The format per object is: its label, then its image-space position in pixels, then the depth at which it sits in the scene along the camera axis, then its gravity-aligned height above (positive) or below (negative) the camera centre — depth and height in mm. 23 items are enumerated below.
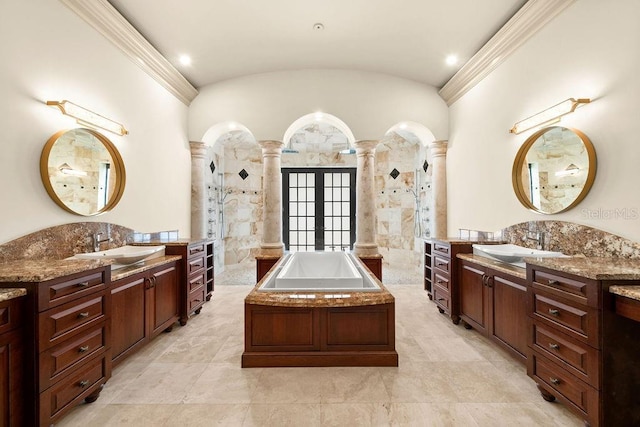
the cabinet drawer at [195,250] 3228 -376
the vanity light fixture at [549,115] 2234 +877
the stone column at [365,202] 4406 +244
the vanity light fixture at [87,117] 2234 +871
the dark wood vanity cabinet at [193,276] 3145 -676
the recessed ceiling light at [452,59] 3630 +2016
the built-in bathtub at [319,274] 2432 -576
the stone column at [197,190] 4383 +425
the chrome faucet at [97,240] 2582 -203
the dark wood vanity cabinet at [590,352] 1454 -713
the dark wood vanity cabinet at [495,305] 2182 -763
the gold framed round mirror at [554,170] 2207 +412
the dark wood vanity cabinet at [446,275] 3160 -664
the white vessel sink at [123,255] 2260 -300
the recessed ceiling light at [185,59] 3609 +2009
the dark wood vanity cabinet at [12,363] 1337 -691
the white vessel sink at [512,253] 2270 -298
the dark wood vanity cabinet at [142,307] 2164 -766
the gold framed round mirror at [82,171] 2201 +402
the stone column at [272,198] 4418 +308
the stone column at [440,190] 4402 +421
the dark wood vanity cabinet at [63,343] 1444 -700
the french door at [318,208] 6777 +233
